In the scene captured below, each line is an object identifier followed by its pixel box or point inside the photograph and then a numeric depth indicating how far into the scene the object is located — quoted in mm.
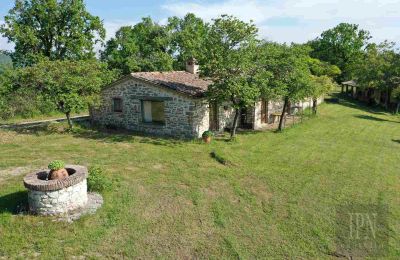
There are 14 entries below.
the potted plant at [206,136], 17152
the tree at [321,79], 22153
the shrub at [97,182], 10461
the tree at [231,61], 16286
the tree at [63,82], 18172
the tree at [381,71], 33969
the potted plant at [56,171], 9016
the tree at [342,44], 57562
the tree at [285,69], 17955
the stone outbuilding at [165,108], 18062
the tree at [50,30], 25875
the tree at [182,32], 36562
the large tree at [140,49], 33656
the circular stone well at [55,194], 8523
